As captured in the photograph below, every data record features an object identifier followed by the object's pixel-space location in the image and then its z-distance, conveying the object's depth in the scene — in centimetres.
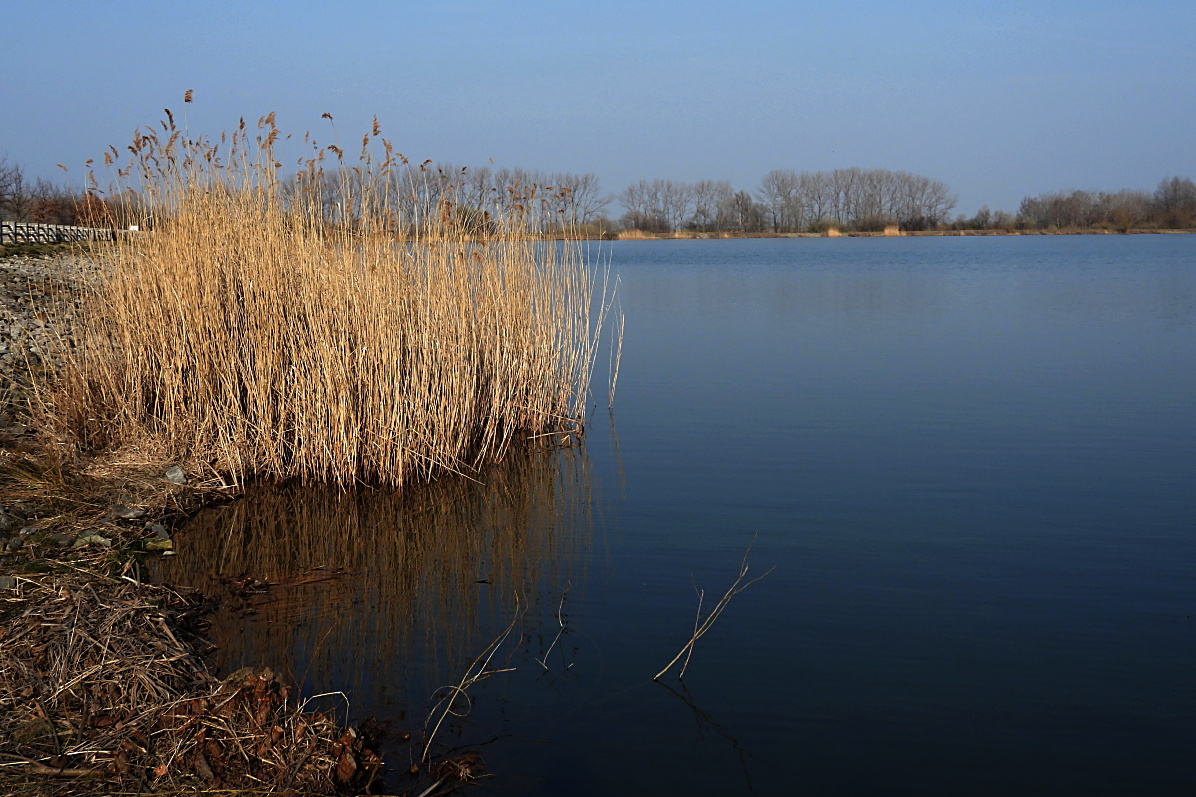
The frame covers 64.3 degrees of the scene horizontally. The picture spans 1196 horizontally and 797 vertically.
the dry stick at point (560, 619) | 384
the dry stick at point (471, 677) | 319
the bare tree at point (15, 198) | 2347
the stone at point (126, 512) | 500
